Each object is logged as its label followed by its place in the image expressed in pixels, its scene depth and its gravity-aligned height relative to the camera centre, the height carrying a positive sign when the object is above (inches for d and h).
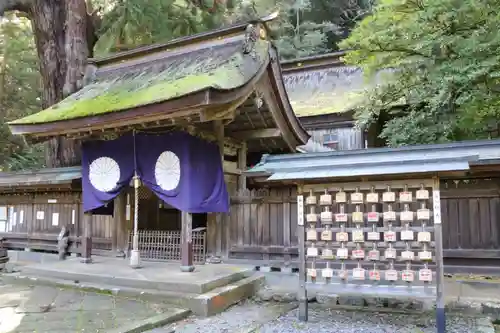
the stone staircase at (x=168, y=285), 270.8 -59.2
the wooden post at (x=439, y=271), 221.3 -36.0
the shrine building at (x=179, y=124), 310.3 +68.4
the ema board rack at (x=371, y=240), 229.8 -20.9
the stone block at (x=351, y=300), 290.0 -67.6
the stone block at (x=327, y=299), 296.4 -68.5
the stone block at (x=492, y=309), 256.4 -65.3
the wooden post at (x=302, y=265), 253.4 -37.3
